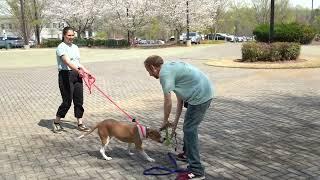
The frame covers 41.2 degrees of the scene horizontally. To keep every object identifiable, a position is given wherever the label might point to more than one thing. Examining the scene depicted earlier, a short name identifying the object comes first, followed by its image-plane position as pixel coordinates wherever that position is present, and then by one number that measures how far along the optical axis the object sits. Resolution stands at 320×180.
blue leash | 5.05
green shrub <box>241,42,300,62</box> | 19.72
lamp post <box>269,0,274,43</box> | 20.16
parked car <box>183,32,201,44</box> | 46.50
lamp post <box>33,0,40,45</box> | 55.94
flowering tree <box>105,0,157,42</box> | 46.81
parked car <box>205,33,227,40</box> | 64.96
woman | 6.94
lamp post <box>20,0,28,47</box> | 49.44
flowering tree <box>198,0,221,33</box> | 49.78
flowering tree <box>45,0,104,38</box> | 53.78
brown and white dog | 5.15
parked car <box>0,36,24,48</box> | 50.84
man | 4.25
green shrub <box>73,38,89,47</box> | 49.80
